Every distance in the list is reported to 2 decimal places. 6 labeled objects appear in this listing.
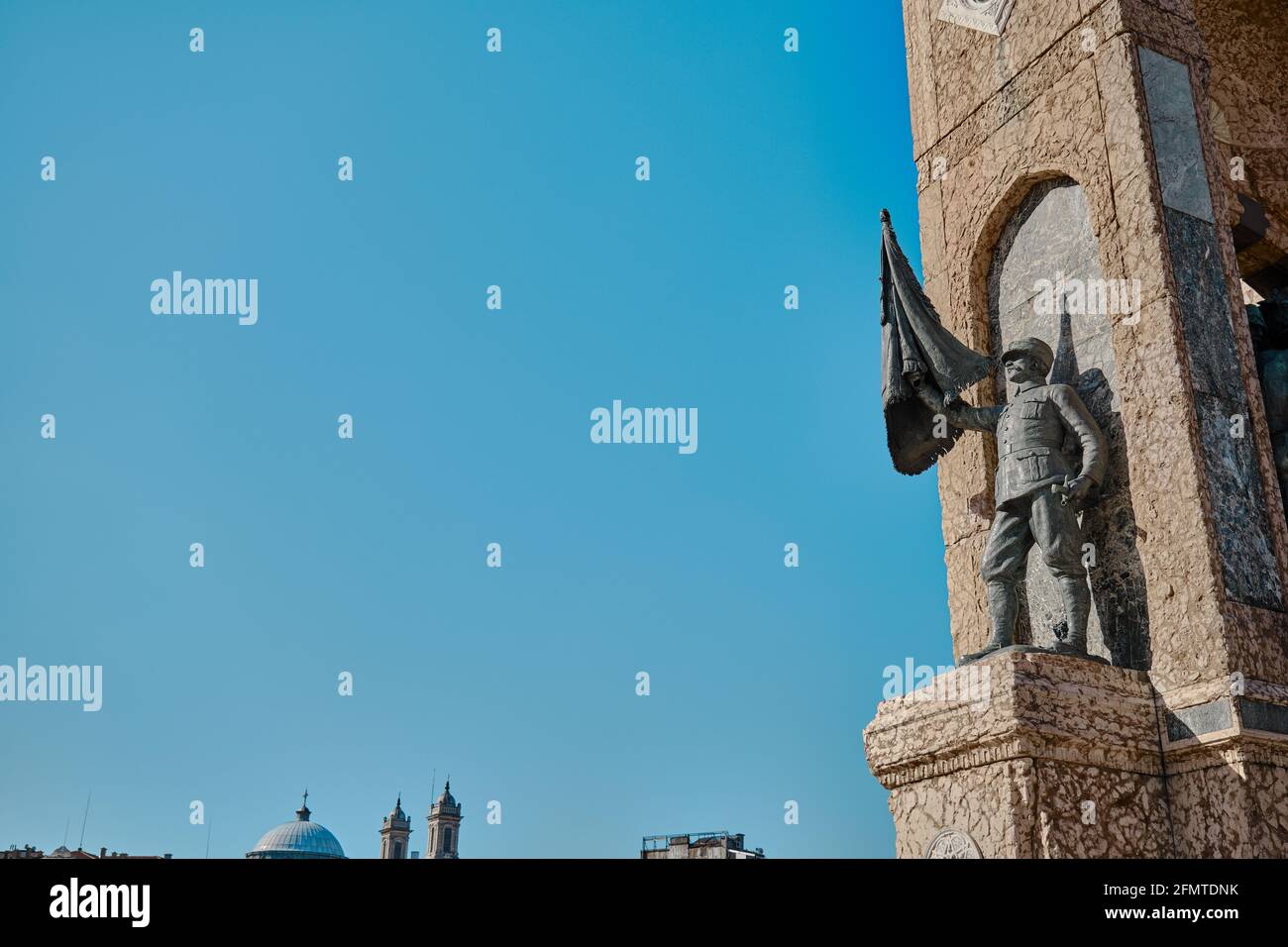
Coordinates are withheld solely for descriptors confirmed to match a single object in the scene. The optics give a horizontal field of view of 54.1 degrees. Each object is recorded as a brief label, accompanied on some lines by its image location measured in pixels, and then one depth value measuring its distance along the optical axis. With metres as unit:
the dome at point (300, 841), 122.38
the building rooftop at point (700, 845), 72.44
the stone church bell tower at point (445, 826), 127.91
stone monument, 6.06
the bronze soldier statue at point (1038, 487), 6.82
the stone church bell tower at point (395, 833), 132.00
